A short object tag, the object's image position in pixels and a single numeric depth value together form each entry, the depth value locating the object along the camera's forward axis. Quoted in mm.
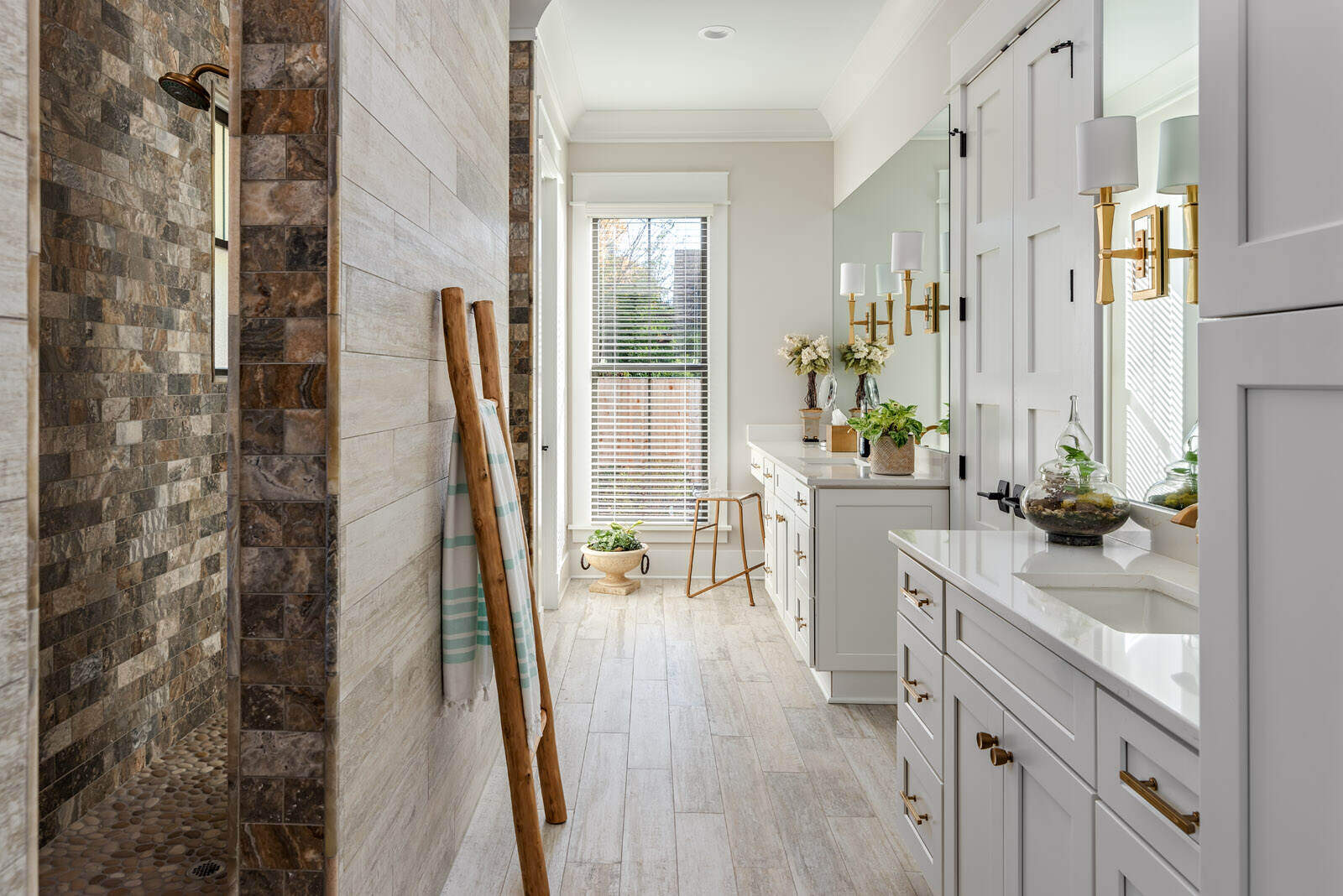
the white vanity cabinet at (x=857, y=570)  3209
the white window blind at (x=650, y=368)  5184
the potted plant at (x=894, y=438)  3340
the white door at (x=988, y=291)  2697
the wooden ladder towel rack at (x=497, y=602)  1813
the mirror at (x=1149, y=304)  1872
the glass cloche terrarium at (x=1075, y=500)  1911
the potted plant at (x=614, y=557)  4871
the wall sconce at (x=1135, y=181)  1679
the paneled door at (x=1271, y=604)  587
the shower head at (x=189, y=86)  1775
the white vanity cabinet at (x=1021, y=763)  1031
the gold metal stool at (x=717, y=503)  4805
